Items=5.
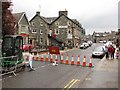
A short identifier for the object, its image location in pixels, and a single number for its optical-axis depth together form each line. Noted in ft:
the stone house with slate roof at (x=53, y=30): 98.45
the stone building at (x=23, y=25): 71.24
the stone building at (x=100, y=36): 257.84
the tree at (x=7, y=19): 40.39
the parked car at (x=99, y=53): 45.94
